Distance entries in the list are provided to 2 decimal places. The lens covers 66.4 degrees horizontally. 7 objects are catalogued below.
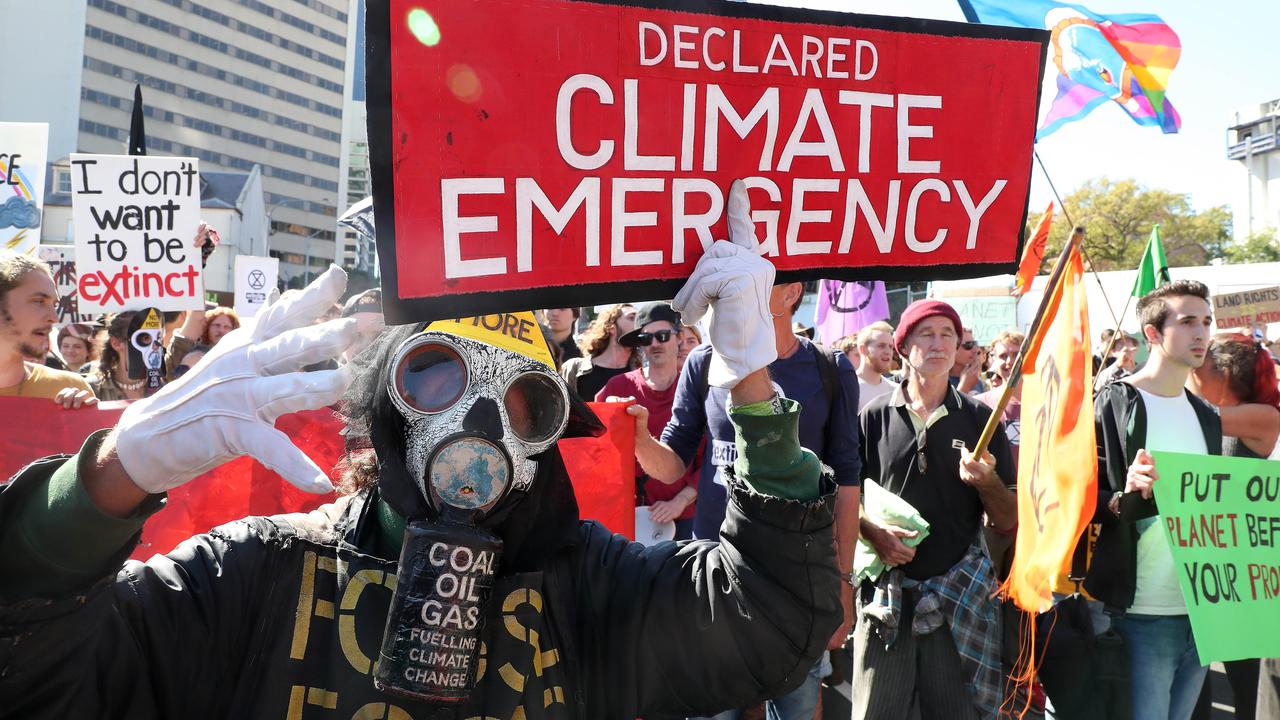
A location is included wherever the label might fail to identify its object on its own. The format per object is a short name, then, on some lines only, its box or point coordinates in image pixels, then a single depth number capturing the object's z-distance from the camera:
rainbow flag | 5.50
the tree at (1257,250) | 46.69
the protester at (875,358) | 6.55
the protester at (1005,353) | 7.67
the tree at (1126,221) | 47.62
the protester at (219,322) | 6.77
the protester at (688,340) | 5.90
